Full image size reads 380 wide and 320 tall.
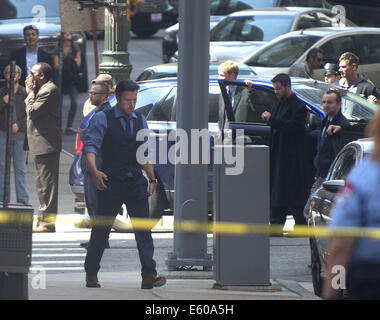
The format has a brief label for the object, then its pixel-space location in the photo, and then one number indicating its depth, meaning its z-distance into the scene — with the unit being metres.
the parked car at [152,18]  34.66
